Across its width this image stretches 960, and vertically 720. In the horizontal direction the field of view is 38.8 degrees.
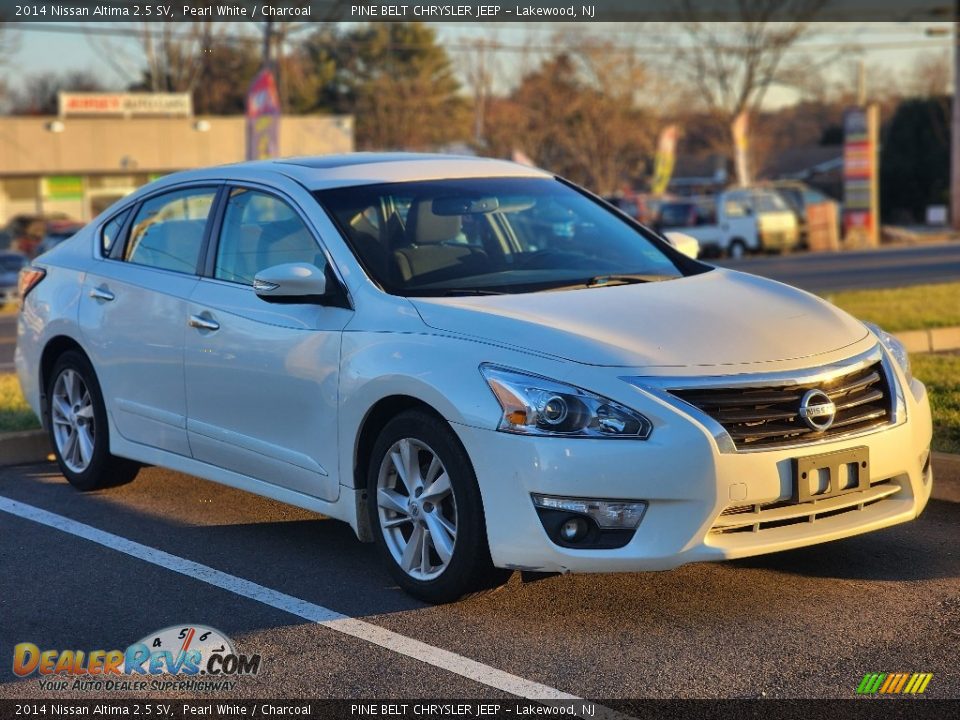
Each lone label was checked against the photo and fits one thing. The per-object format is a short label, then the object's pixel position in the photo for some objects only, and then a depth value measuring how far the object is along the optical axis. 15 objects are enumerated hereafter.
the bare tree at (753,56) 56.50
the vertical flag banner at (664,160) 44.72
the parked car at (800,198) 35.88
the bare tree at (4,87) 48.59
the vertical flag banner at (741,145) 50.97
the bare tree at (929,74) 73.50
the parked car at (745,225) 34.31
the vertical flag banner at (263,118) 33.28
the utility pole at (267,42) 35.91
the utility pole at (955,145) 42.69
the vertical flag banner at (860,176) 38.62
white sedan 4.60
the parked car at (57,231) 34.27
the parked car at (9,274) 25.84
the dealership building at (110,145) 49.53
